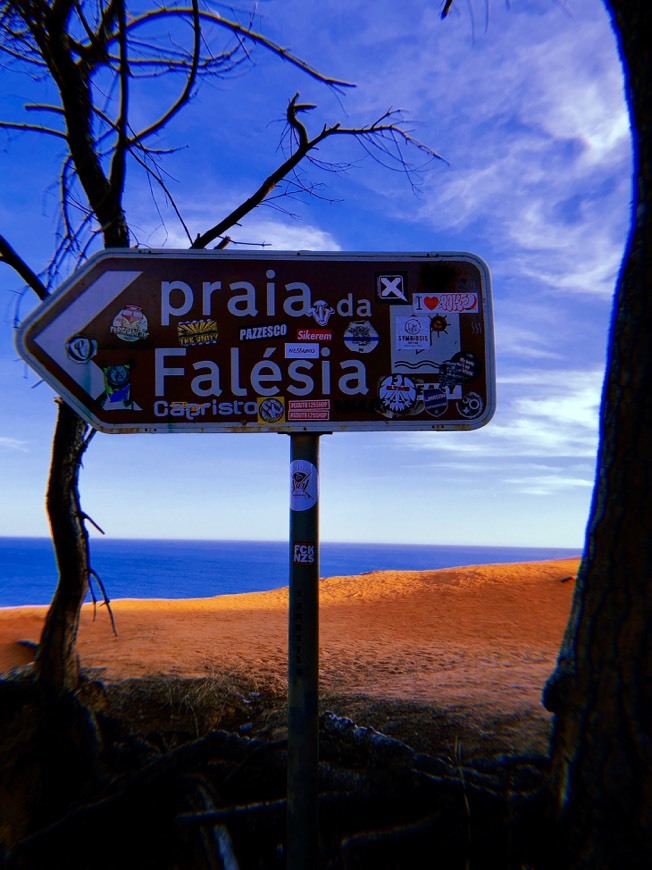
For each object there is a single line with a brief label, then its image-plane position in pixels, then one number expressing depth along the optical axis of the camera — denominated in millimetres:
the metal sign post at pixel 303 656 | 2336
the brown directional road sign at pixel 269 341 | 2441
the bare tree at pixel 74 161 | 4766
